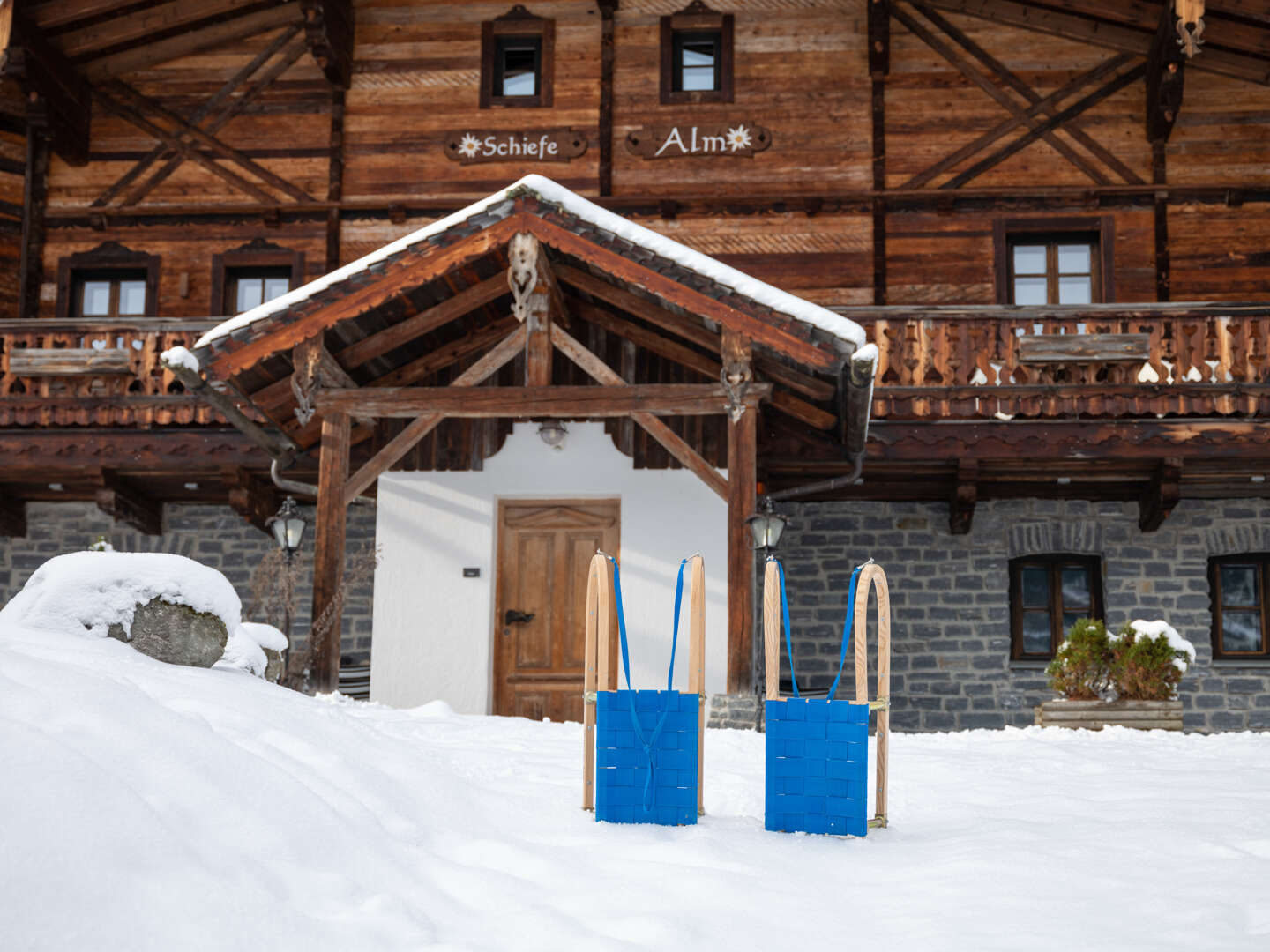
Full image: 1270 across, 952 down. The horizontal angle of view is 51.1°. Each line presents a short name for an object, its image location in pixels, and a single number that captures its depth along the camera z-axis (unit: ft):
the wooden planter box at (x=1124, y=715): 32.40
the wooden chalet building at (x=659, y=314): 33.63
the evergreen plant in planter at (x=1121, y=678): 32.50
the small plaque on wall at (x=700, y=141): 47.14
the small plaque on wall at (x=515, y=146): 47.60
